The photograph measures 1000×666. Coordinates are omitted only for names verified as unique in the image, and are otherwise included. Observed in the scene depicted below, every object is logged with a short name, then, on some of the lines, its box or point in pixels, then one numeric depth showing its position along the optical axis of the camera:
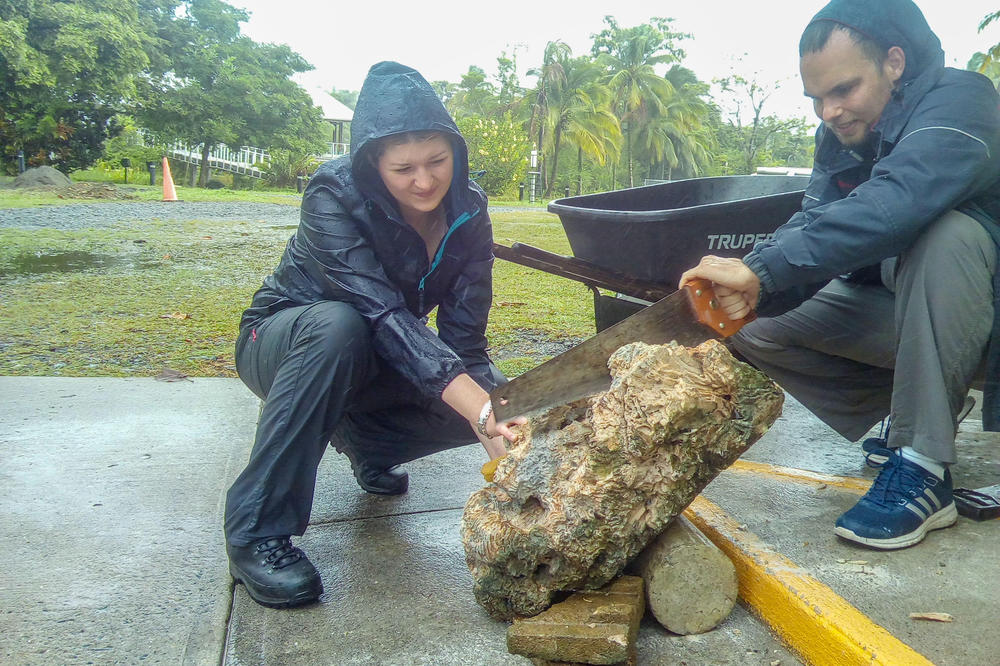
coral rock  1.94
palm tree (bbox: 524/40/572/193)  42.09
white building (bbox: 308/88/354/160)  54.62
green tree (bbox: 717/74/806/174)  47.34
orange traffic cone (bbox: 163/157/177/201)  18.01
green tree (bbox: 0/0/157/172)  26.66
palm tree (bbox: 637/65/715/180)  48.44
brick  1.86
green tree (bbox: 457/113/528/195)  30.67
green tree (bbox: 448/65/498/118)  50.36
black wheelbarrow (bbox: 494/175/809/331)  3.27
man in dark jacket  2.28
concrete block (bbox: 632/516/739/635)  2.07
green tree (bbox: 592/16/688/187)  47.53
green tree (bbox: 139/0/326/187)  37.03
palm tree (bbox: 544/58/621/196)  41.69
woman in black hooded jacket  2.24
